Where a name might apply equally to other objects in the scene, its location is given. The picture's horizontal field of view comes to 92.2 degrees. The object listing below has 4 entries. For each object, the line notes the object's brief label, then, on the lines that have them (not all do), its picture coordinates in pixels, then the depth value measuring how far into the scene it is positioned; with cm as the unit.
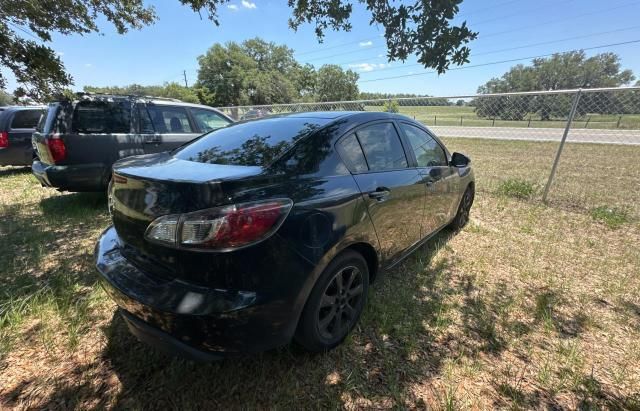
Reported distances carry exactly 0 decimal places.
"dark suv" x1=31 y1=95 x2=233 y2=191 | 423
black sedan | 147
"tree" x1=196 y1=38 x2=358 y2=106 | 4925
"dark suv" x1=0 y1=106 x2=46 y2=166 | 727
